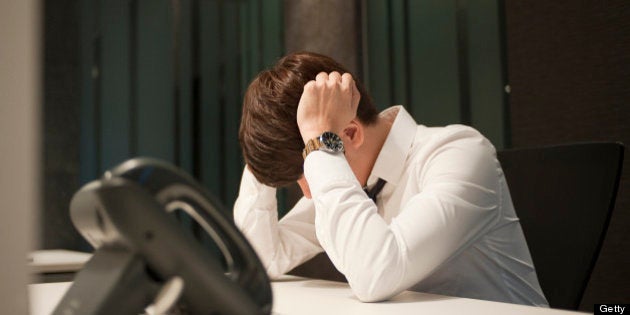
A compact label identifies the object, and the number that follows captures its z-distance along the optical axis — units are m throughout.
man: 1.05
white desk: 0.85
